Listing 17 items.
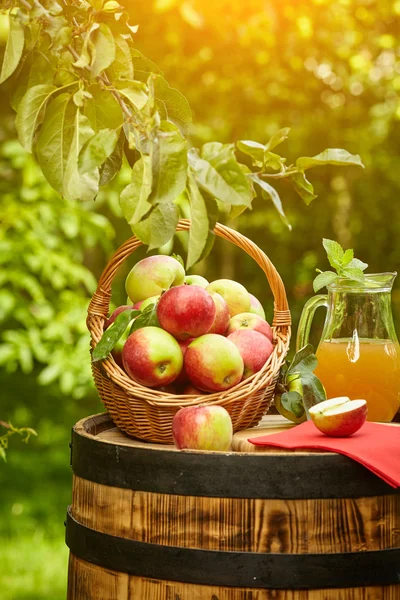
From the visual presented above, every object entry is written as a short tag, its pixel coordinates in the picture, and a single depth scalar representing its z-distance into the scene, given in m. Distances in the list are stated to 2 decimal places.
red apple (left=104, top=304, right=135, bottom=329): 1.85
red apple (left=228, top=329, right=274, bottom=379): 1.79
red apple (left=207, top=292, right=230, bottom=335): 1.82
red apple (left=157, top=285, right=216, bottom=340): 1.74
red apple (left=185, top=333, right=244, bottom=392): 1.73
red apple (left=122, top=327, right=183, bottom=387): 1.73
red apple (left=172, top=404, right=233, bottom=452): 1.65
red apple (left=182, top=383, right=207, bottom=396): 1.78
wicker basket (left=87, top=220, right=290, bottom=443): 1.73
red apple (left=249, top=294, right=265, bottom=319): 1.94
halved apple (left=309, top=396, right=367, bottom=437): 1.69
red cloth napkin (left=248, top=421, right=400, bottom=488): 1.61
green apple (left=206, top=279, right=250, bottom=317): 1.90
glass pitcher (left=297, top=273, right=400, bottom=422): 1.86
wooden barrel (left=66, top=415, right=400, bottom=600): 1.60
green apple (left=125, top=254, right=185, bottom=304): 1.87
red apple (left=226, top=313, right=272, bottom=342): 1.85
